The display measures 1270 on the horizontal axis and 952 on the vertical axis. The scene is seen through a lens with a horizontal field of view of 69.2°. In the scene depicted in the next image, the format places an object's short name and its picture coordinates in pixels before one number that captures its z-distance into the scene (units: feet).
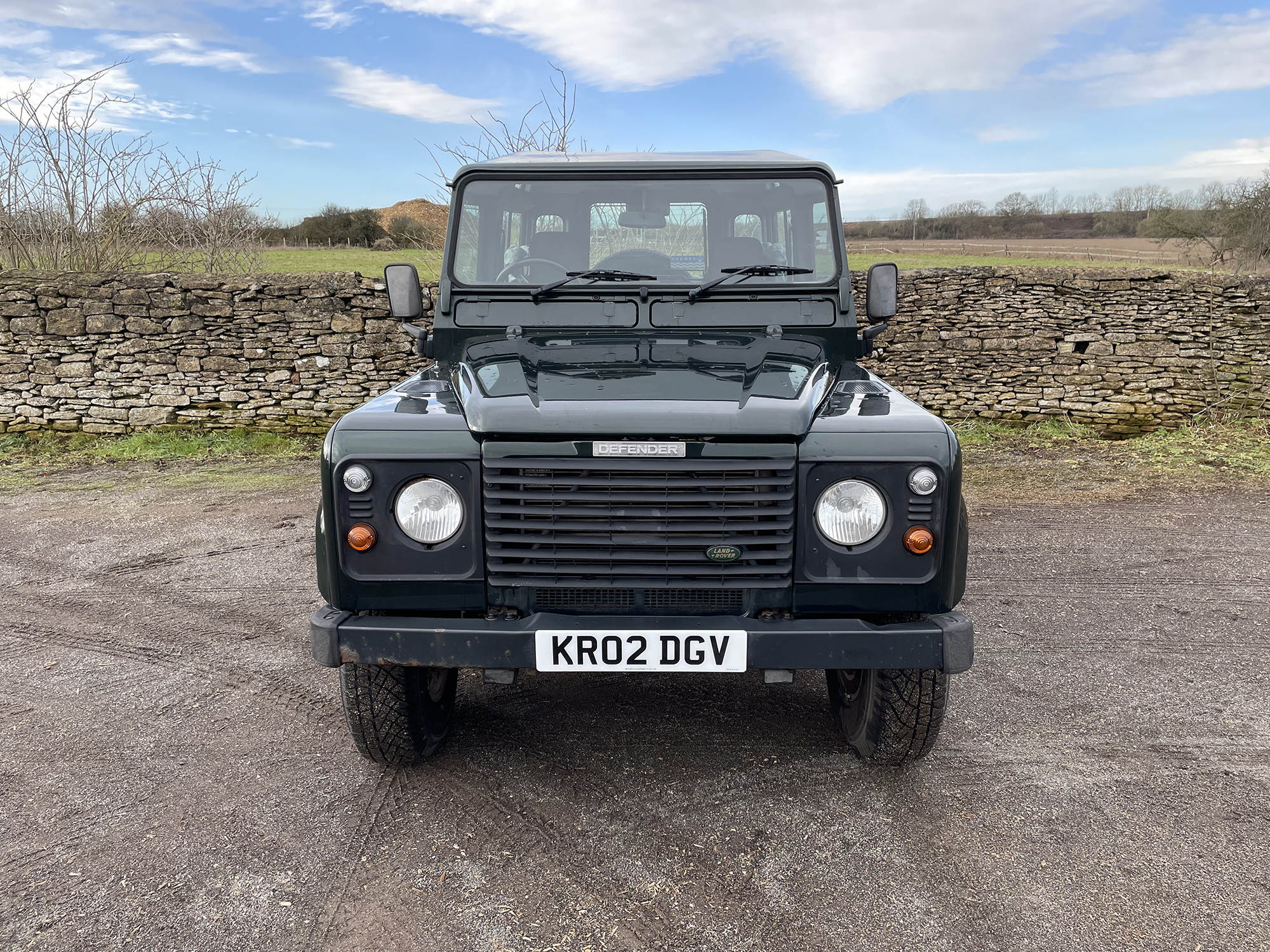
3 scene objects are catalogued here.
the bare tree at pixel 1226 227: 61.98
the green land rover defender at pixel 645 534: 7.98
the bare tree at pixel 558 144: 41.06
